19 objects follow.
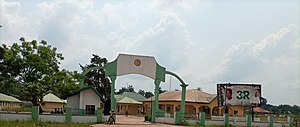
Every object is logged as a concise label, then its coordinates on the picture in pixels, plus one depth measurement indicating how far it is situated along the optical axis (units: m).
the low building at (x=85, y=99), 32.22
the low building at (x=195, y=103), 47.72
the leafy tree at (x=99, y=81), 55.09
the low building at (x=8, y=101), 48.41
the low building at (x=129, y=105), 61.58
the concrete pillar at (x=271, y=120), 34.72
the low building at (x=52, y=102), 50.91
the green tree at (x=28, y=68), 31.67
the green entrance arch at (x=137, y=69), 32.16
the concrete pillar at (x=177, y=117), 32.56
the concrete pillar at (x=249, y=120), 33.94
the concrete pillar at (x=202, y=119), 32.21
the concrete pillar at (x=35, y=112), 27.05
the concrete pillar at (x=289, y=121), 35.78
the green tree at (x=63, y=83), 32.72
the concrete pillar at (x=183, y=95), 34.65
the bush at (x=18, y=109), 29.37
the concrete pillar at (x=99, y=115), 30.19
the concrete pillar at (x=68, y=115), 28.35
